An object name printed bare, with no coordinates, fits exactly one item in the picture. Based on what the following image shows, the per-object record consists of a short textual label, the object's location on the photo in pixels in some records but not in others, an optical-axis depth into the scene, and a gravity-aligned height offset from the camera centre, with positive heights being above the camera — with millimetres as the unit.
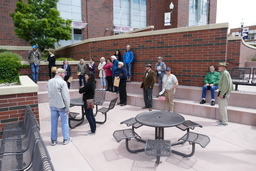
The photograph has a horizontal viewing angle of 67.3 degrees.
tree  13195 +2912
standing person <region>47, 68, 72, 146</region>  4370 -844
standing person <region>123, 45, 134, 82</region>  10406 +370
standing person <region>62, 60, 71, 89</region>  10749 -168
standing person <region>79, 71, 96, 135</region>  4977 -660
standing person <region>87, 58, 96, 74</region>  10844 -22
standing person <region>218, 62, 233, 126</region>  5793 -743
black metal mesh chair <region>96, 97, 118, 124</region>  6223 -1436
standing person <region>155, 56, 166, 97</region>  8406 -130
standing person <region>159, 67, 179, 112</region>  6898 -760
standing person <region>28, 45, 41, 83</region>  10328 +282
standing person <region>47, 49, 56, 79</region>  11039 +312
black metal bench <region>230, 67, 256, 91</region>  7395 -444
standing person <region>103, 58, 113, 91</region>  10031 -381
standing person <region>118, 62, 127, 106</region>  8477 -862
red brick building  18391 +6084
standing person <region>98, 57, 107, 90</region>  10502 -400
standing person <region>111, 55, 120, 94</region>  9341 -111
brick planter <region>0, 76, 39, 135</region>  4430 -857
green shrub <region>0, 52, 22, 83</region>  8477 -271
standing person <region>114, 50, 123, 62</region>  10830 +615
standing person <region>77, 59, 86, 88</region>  11062 -141
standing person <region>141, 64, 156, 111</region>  7543 -756
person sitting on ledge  7289 -520
